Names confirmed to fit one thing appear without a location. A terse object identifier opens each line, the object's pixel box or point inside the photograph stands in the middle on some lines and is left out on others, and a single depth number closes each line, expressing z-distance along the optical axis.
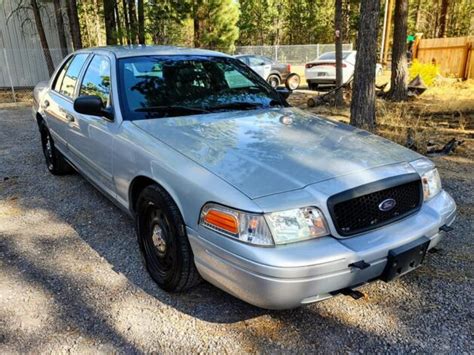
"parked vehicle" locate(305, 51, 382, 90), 15.27
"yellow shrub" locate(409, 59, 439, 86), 13.82
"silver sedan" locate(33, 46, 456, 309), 2.17
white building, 15.38
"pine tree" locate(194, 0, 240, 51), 20.83
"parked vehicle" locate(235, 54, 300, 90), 17.17
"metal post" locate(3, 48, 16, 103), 13.08
